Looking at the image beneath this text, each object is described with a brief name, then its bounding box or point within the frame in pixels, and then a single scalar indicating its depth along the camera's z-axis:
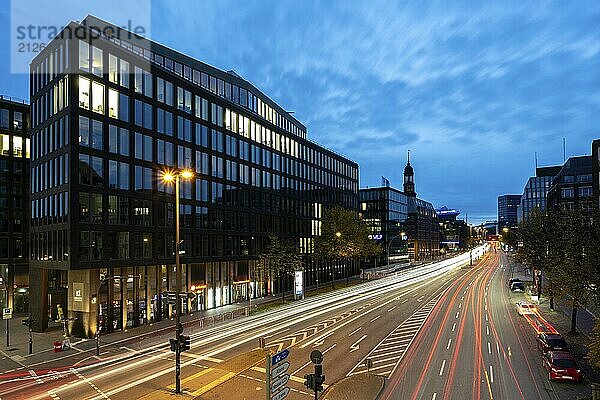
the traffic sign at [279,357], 15.93
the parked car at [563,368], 25.86
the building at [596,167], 59.59
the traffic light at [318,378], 18.28
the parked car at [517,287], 70.69
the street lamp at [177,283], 24.36
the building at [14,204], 58.16
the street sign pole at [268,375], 15.28
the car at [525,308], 50.97
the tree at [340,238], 79.50
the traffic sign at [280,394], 15.75
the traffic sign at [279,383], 15.63
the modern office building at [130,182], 43.00
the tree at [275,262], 65.75
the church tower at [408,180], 186.25
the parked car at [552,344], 30.23
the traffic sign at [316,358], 19.36
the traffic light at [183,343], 24.45
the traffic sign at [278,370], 15.66
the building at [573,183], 102.70
